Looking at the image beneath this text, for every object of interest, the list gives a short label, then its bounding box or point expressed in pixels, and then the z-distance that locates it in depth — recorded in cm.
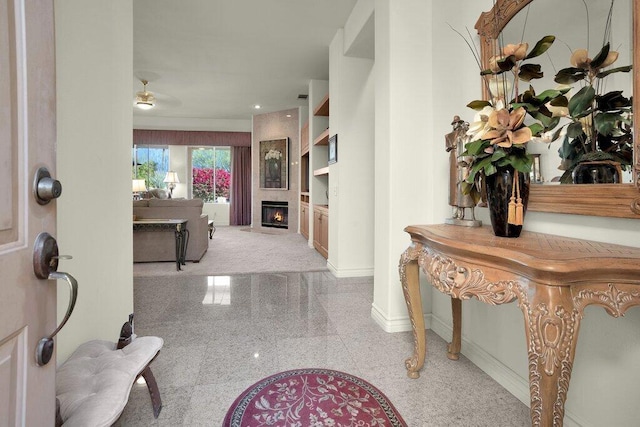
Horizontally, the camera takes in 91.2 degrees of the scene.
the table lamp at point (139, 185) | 671
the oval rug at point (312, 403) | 137
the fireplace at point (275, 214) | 780
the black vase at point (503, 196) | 131
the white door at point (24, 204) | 54
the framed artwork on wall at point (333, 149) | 389
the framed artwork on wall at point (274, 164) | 768
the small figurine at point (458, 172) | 175
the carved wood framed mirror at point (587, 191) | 102
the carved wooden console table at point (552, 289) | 86
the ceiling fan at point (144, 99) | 564
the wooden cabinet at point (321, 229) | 455
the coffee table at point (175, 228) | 407
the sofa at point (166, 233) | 431
